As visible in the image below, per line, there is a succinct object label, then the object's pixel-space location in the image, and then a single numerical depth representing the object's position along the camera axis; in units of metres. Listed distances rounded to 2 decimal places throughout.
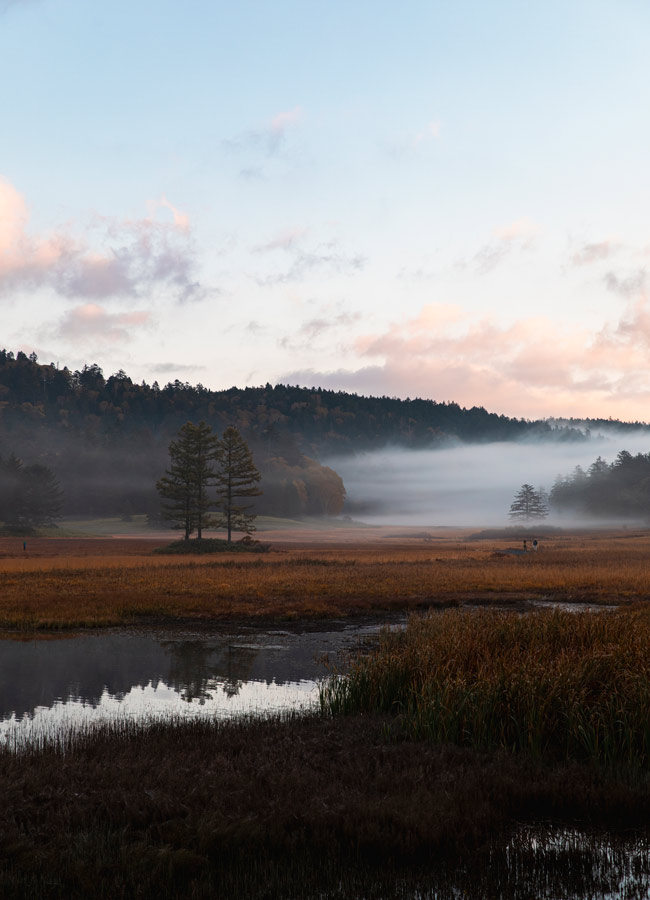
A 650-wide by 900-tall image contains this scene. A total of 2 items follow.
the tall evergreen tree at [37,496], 112.25
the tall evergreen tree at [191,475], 86.48
